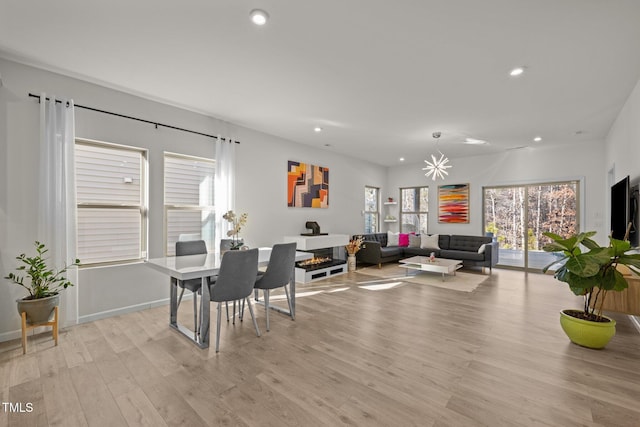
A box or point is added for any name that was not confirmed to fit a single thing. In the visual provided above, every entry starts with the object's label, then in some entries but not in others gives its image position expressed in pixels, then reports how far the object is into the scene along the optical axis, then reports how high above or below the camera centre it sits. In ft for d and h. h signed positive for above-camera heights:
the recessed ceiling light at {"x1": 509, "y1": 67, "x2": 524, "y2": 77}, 9.75 +4.86
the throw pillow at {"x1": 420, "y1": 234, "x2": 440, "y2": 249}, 23.22 -2.41
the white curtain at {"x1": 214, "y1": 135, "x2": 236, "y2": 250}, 14.74 +1.49
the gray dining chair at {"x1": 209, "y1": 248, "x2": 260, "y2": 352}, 8.63 -2.03
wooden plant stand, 8.57 -3.57
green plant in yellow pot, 8.25 -1.88
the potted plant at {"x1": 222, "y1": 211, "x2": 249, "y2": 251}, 10.44 -0.72
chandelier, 17.24 +2.83
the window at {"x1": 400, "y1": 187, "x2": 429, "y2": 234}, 26.59 +0.30
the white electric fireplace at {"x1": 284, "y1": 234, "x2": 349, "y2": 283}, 17.47 -2.27
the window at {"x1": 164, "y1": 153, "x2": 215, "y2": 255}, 13.51 +0.65
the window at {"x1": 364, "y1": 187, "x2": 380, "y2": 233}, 26.37 +0.28
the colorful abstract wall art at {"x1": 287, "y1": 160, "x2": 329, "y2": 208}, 19.17 +1.87
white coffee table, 17.89 -3.37
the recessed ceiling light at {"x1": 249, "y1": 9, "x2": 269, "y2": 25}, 7.11 +4.93
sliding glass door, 20.01 -0.35
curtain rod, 10.83 +3.96
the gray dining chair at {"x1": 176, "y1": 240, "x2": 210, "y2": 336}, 9.89 -1.67
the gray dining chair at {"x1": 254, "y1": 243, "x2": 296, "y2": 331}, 10.23 -2.07
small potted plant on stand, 8.95 -2.48
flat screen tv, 11.44 +0.18
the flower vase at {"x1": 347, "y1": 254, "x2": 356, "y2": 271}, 21.18 -3.70
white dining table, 8.33 -1.78
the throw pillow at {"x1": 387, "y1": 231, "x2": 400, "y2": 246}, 25.41 -2.37
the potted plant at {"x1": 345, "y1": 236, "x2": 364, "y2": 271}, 21.23 -2.95
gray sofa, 20.34 -2.96
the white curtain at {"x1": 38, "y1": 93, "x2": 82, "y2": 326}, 10.00 +0.67
